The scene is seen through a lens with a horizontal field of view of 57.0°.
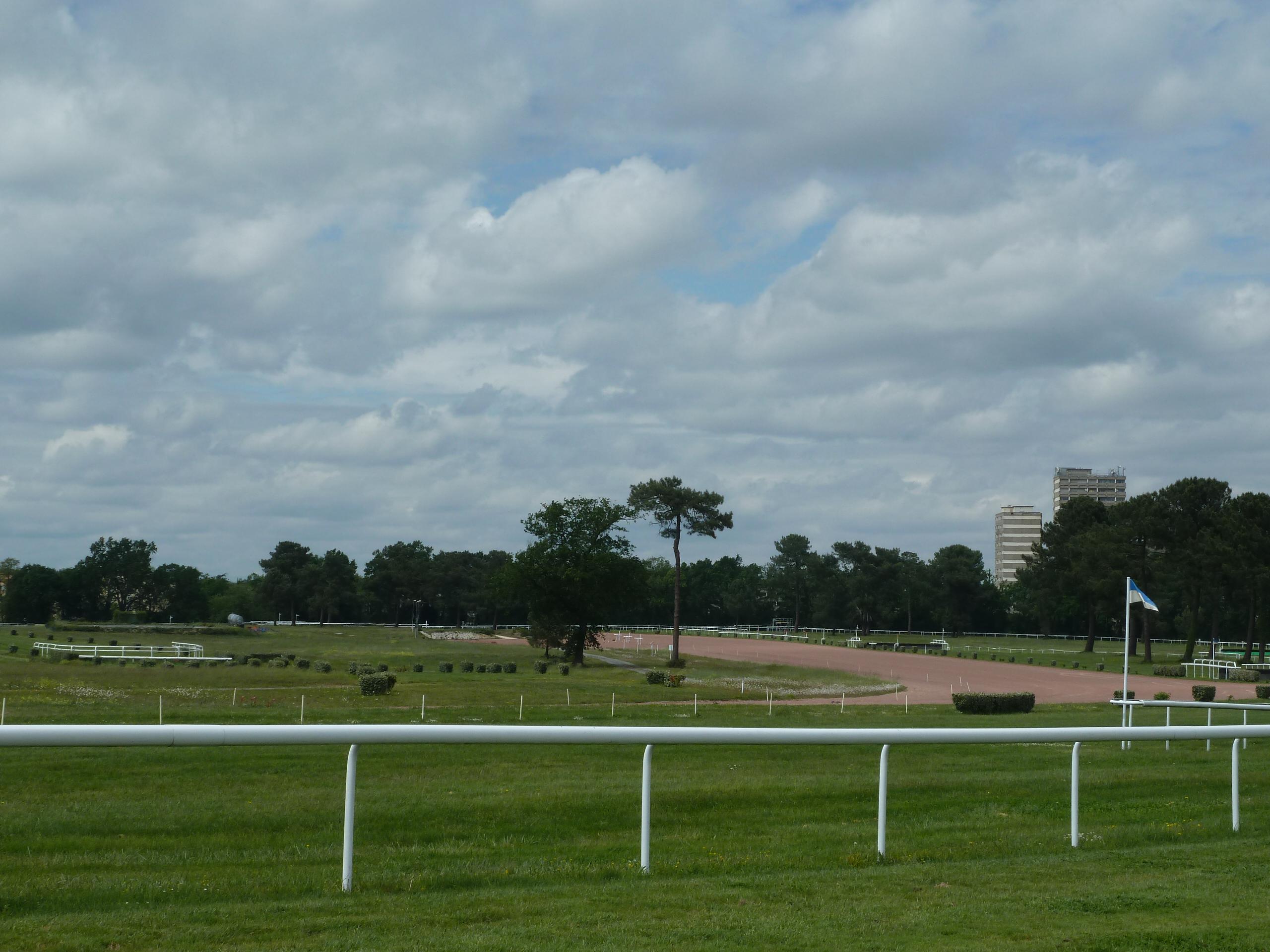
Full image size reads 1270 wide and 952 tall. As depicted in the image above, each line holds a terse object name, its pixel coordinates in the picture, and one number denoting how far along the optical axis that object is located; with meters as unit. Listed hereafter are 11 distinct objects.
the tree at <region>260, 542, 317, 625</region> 150.25
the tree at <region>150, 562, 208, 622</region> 133.00
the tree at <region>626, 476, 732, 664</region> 77.06
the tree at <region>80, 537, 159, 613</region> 135.38
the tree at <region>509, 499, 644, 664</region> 68.62
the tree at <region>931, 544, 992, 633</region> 135.88
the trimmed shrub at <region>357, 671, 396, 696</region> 42.44
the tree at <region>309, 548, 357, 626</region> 148.62
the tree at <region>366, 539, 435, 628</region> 148.50
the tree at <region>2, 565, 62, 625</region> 132.50
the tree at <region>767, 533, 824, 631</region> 154.50
